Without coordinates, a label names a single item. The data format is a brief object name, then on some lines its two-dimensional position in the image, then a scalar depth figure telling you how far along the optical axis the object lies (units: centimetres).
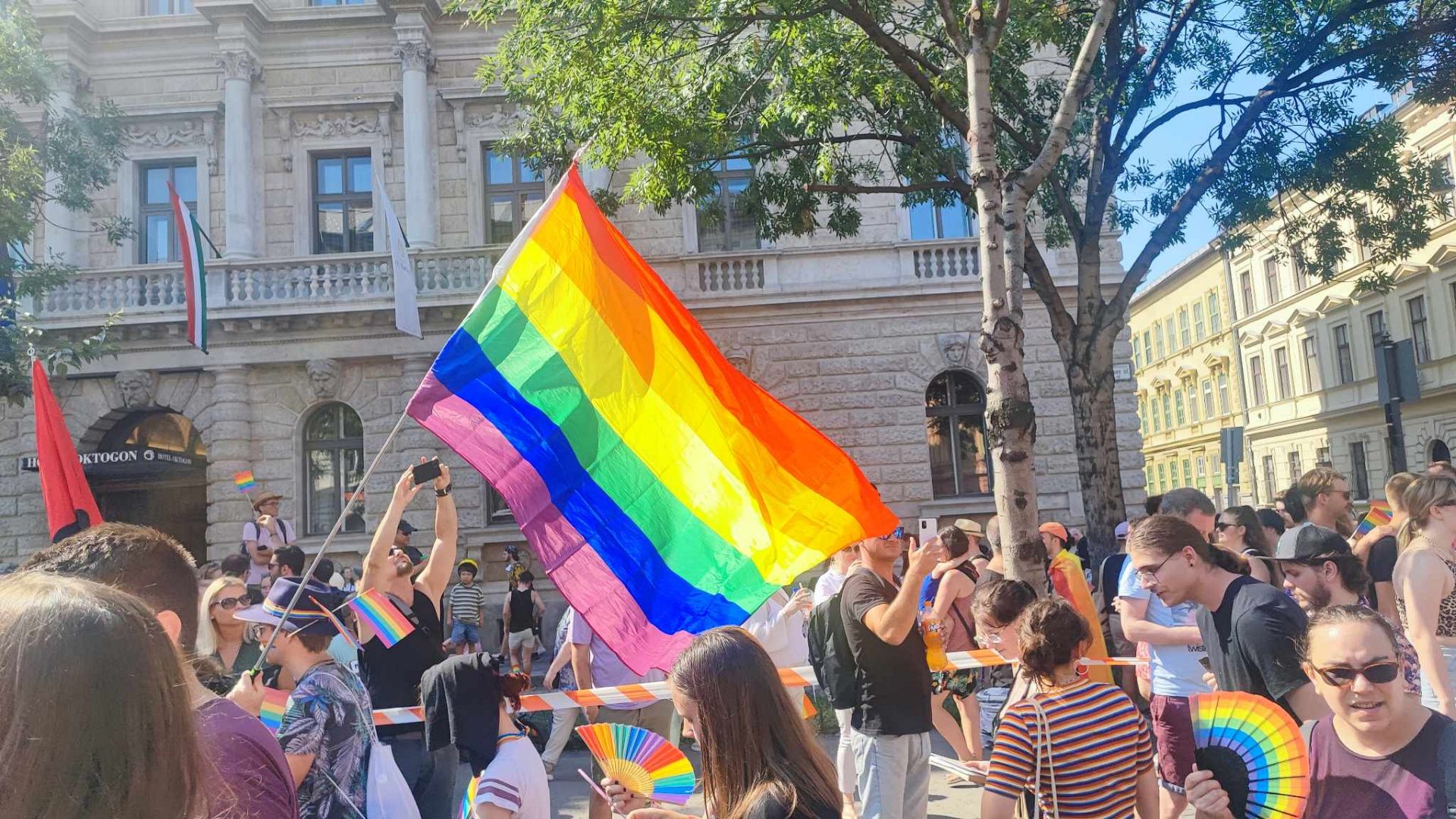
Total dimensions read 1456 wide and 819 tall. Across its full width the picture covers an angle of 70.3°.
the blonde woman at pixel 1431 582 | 410
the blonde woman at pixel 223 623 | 469
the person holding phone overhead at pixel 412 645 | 446
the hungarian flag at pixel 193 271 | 1592
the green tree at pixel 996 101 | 1010
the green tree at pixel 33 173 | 1284
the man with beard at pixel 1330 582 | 426
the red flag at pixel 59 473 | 803
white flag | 1500
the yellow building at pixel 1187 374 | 5306
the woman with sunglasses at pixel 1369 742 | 229
